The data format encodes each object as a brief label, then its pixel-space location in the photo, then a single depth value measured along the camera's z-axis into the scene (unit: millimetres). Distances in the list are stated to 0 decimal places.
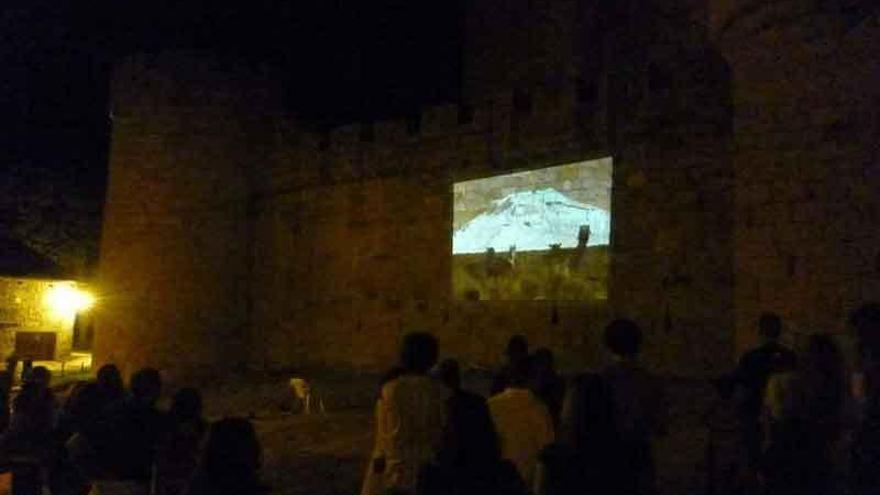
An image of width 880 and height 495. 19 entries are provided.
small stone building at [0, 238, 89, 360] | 20125
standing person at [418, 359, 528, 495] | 2850
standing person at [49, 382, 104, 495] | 4391
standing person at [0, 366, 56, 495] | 4832
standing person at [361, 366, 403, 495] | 3477
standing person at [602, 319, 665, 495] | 3145
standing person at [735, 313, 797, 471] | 4059
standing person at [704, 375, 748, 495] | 4309
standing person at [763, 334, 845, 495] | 3453
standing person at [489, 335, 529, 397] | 3956
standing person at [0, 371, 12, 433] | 5516
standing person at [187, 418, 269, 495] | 2980
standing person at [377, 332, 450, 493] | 3416
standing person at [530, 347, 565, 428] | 3902
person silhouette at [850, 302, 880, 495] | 3082
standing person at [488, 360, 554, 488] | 3318
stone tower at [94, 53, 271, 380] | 14828
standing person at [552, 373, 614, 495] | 2703
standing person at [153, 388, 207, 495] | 3625
